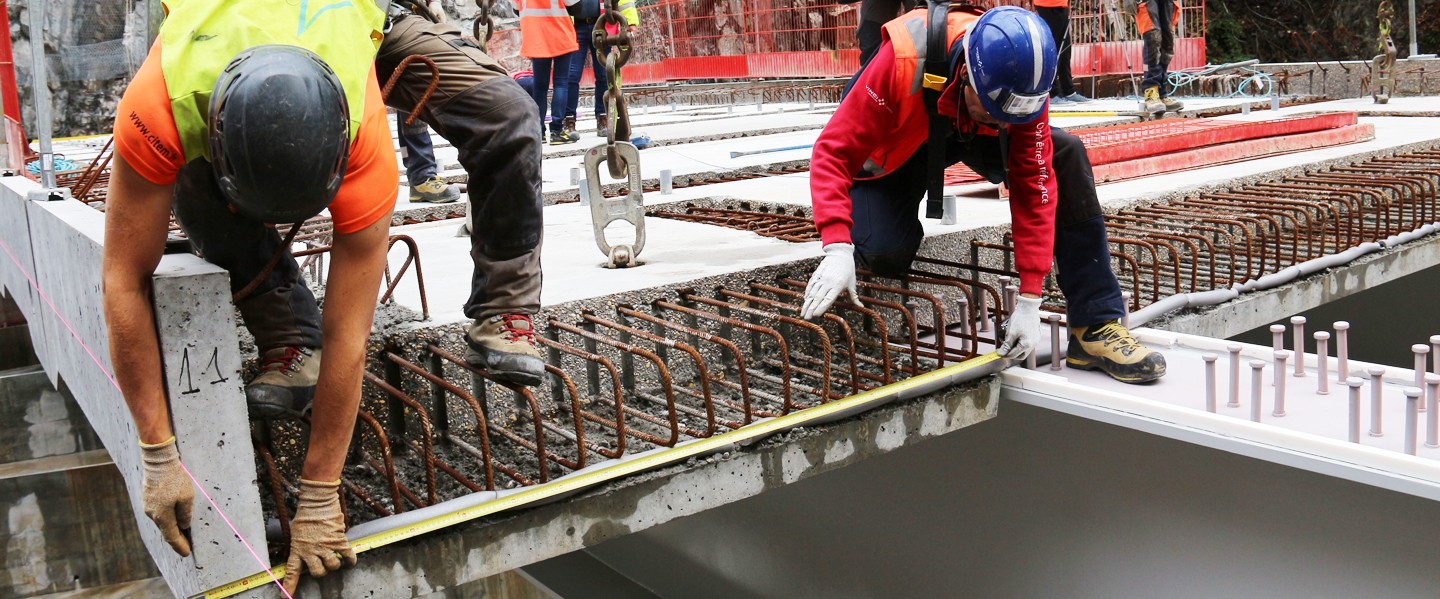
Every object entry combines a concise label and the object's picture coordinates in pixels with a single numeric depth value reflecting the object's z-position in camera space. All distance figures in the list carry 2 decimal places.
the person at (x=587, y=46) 8.10
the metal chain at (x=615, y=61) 3.71
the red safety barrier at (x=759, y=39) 15.53
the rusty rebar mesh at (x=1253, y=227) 4.46
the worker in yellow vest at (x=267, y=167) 1.92
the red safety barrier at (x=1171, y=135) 6.11
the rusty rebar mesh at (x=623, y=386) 2.84
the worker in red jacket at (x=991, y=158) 2.97
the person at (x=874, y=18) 5.14
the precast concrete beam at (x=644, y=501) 2.53
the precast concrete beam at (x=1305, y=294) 4.21
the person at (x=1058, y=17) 8.70
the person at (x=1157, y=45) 9.15
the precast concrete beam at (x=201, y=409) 2.15
